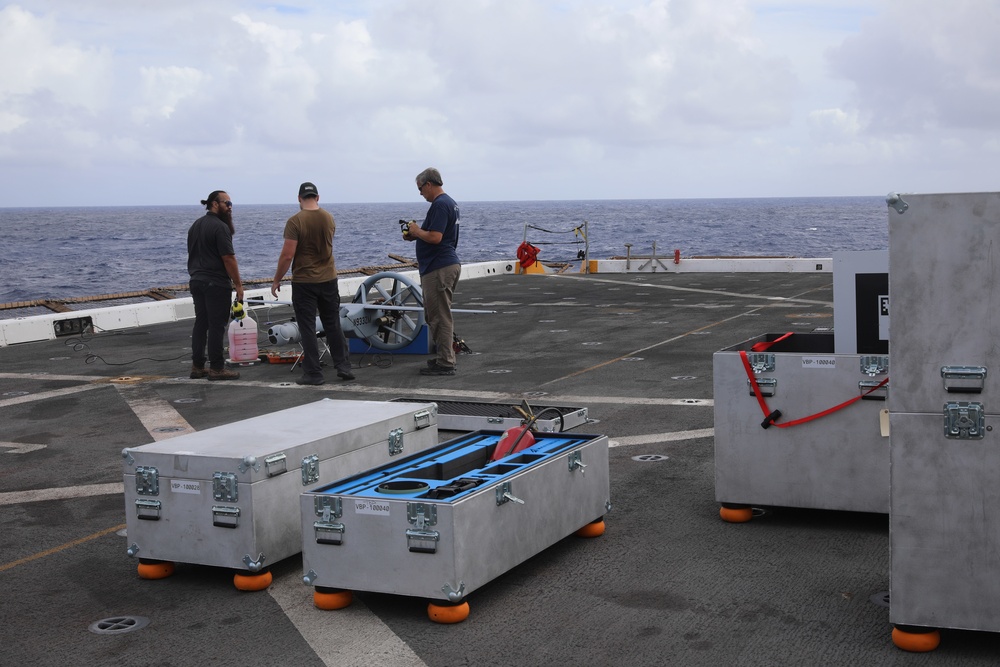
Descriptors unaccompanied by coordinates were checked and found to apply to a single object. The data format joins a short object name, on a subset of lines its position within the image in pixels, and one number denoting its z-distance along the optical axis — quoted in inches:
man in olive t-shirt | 430.9
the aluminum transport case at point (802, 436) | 223.5
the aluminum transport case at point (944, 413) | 160.4
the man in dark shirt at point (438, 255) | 444.3
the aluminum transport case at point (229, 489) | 202.2
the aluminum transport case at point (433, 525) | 181.9
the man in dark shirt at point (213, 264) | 449.7
